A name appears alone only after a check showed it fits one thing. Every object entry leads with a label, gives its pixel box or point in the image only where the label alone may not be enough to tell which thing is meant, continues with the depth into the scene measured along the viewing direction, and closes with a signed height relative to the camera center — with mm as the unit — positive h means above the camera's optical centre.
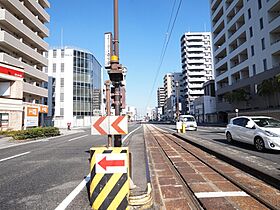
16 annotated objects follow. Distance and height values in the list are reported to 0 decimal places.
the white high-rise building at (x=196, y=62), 92250 +24012
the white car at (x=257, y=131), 8594 -702
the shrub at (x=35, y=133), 18753 -1185
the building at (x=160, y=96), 185750 +19358
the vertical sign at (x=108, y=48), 5465 +1828
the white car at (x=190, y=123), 25719 -694
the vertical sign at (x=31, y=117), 23116 +412
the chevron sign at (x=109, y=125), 4250 -122
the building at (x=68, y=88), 56531 +8781
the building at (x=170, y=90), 102750 +16148
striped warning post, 3766 -1073
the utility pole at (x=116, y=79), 4816 +930
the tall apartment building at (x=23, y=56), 25984 +11028
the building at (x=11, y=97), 24891 +3092
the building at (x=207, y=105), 58500 +3506
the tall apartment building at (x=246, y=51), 31500 +11924
